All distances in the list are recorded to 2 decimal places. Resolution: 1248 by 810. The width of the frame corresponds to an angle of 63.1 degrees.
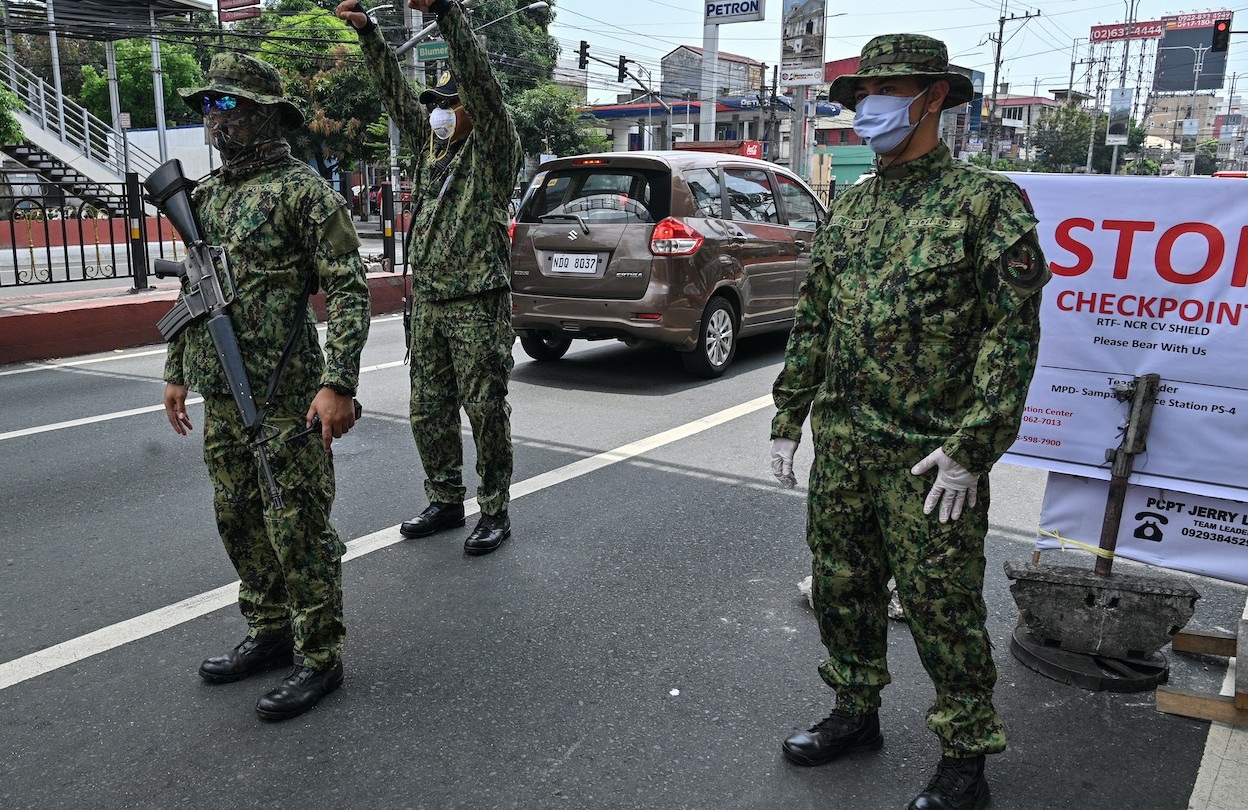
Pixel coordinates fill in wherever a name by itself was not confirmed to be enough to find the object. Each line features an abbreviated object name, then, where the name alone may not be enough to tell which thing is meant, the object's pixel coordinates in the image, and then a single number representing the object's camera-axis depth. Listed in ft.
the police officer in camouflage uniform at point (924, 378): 7.51
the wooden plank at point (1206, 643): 11.00
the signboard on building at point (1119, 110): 170.19
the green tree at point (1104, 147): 252.42
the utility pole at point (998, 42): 190.70
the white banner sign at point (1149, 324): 10.01
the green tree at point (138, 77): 148.87
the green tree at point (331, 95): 112.98
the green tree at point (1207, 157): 331.36
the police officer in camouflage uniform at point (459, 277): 13.82
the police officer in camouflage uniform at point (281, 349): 9.41
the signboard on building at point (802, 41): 81.25
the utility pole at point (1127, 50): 241.31
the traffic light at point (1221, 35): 82.33
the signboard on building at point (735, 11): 104.63
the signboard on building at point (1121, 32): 315.58
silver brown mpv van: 24.22
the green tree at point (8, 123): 64.44
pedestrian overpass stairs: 78.33
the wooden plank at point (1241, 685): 9.51
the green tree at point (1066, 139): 243.40
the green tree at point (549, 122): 136.15
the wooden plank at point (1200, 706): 9.62
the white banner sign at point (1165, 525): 10.57
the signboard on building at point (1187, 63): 334.65
